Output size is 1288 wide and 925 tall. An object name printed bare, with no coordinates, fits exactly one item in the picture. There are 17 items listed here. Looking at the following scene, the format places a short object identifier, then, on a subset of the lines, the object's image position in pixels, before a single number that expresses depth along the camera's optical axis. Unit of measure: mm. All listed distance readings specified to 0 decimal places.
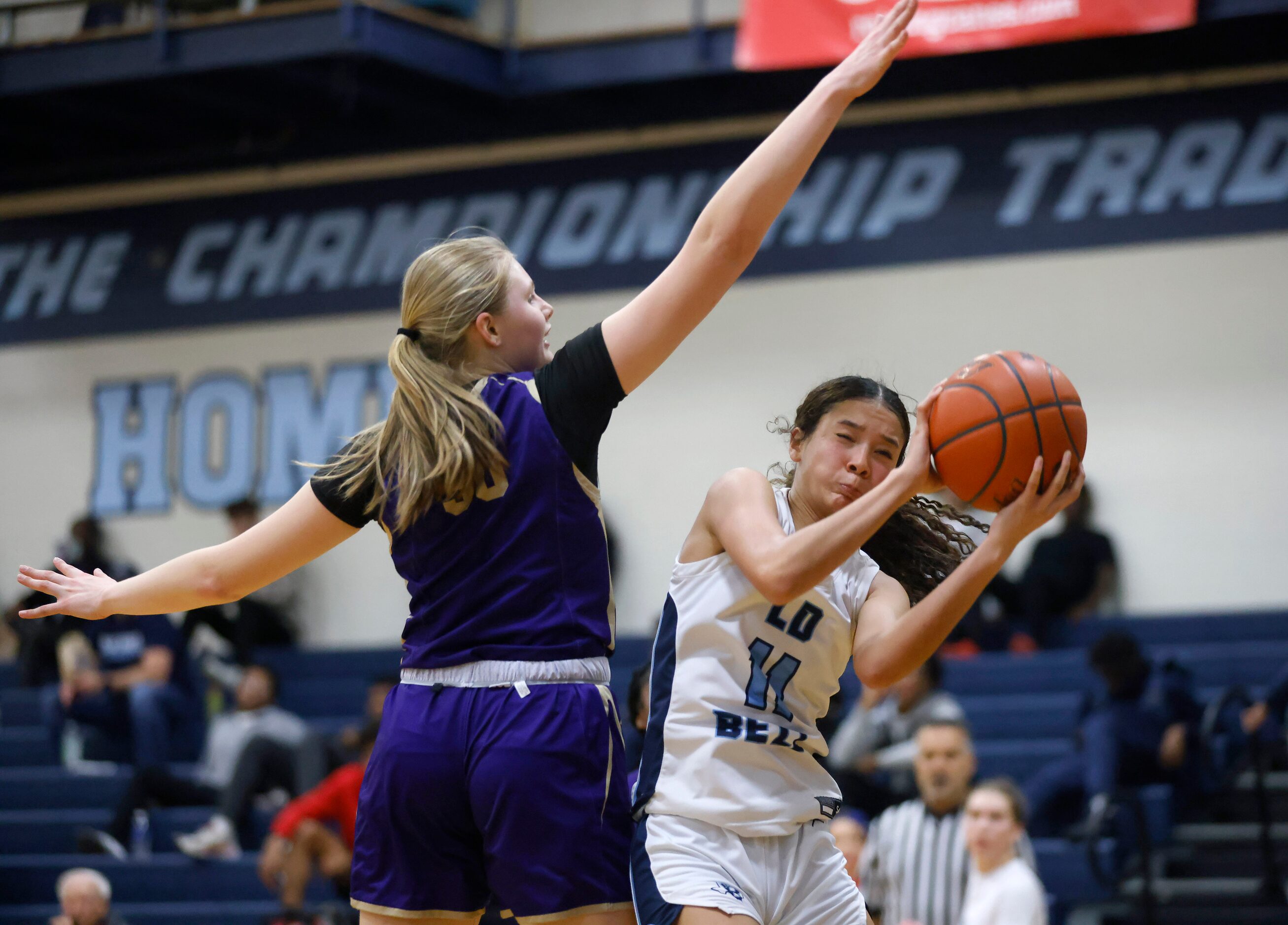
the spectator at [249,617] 22422
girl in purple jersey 4711
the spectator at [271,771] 17172
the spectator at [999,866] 10570
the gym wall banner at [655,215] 20234
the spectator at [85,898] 13719
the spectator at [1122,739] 14047
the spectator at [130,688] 19937
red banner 17516
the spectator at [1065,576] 18922
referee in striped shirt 11508
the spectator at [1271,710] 13570
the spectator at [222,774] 17937
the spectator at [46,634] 22234
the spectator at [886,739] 14398
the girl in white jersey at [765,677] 5027
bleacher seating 16703
